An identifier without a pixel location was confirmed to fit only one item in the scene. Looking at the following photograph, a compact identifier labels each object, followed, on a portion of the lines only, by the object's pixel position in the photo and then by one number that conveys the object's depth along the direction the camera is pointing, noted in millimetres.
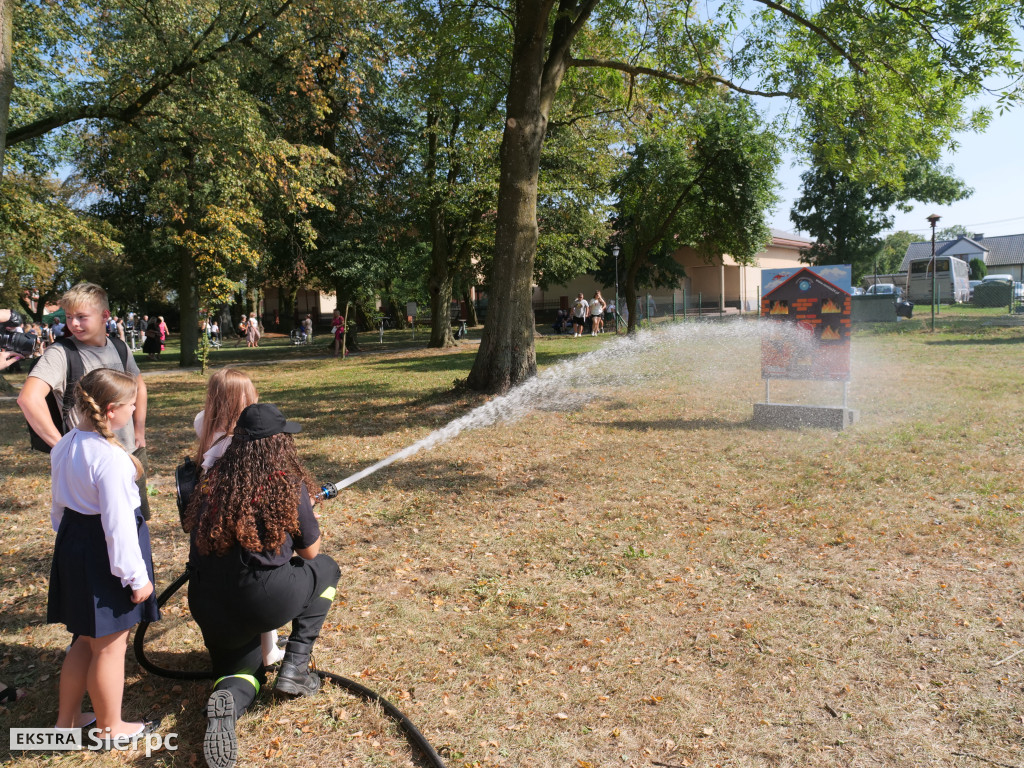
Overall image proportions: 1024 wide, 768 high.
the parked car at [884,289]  35362
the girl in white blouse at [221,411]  3322
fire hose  3152
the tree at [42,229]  14523
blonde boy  3824
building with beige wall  47625
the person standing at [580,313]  31844
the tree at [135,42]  12719
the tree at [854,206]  41750
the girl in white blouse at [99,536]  2930
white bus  38844
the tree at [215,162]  13336
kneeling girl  3047
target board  9672
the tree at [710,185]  25609
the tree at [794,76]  10562
